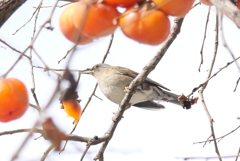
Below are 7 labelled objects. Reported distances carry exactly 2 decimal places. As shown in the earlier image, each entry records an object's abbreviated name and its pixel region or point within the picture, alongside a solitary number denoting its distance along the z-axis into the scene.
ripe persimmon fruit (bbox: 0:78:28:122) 5.12
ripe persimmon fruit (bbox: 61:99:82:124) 5.39
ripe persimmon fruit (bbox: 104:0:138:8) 5.03
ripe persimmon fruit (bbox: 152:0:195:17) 5.02
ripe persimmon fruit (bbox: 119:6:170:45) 5.02
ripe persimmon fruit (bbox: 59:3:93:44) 5.04
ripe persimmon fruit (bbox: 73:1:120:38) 5.02
